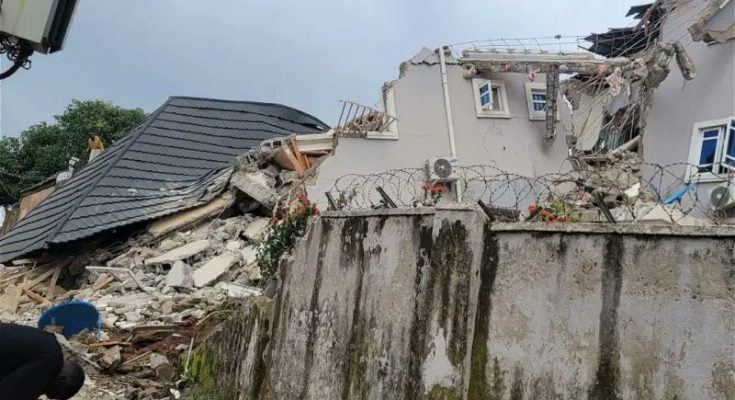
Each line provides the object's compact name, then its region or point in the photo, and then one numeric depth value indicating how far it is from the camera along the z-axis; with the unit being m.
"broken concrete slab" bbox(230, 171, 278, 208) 12.30
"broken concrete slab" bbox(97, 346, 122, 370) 7.08
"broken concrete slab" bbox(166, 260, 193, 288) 10.20
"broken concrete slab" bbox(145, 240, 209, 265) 11.02
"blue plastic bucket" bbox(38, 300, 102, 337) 7.77
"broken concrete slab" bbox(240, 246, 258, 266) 10.70
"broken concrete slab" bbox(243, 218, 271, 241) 11.59
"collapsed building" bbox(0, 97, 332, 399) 7.94
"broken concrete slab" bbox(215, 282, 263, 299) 9.49
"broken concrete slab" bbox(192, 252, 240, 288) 10.30
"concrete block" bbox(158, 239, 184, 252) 11.64
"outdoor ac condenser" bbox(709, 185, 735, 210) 9.48
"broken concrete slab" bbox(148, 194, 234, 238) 12.22
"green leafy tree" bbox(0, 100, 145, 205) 26.83
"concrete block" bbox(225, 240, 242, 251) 11.39
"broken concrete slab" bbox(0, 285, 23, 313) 10.24
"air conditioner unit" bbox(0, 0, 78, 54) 3.56
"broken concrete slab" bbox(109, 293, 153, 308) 9.51
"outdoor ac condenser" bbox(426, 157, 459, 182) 13.29
